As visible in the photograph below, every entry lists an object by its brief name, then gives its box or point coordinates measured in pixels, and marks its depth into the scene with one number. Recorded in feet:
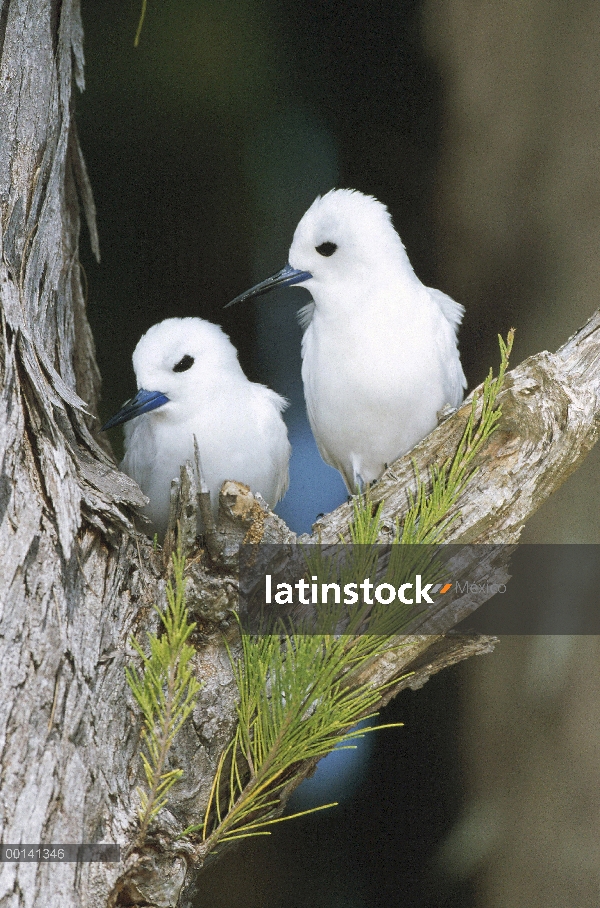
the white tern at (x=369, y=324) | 21.36
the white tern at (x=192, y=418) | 21.30
